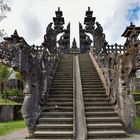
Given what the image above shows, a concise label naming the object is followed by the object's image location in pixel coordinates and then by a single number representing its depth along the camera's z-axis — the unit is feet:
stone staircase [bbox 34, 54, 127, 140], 18.25
